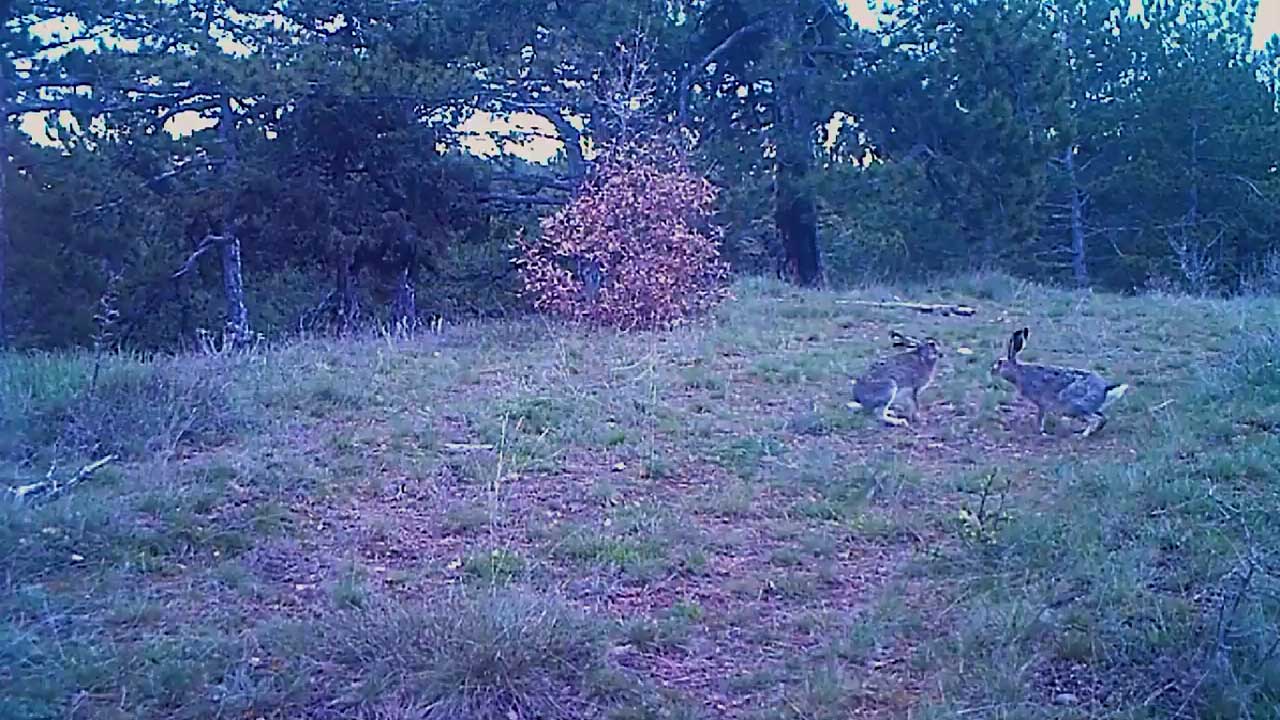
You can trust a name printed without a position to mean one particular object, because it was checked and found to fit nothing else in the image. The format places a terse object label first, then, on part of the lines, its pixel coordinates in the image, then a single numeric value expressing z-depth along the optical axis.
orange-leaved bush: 13.45
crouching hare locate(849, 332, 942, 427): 8.62
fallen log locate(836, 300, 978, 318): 14.53
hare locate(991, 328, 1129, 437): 7.89
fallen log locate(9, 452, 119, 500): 6.55
